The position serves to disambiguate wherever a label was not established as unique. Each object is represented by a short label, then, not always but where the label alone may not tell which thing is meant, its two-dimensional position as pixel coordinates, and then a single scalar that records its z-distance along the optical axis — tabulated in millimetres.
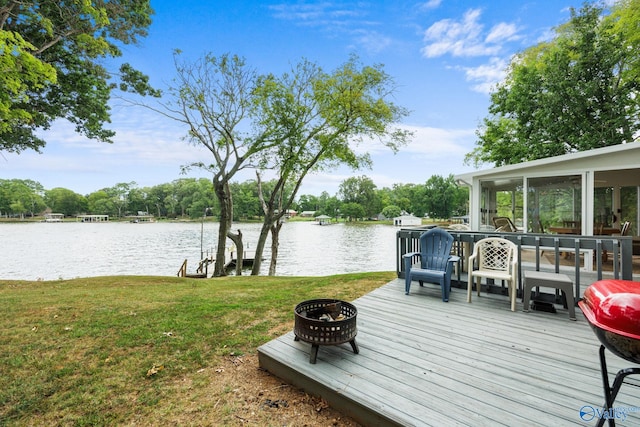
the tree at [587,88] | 10570
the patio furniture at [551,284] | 3139
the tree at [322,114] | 10914
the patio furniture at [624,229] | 5957
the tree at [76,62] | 6352
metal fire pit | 2326
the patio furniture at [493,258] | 3679
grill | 1148
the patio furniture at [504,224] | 7074
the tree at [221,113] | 11289
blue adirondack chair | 3866
